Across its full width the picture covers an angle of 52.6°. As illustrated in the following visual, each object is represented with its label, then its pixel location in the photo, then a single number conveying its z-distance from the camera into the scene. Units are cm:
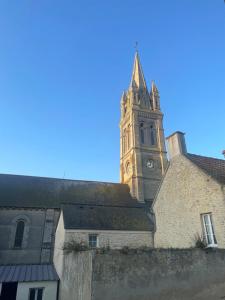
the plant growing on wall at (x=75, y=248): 1013
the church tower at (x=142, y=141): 2991
